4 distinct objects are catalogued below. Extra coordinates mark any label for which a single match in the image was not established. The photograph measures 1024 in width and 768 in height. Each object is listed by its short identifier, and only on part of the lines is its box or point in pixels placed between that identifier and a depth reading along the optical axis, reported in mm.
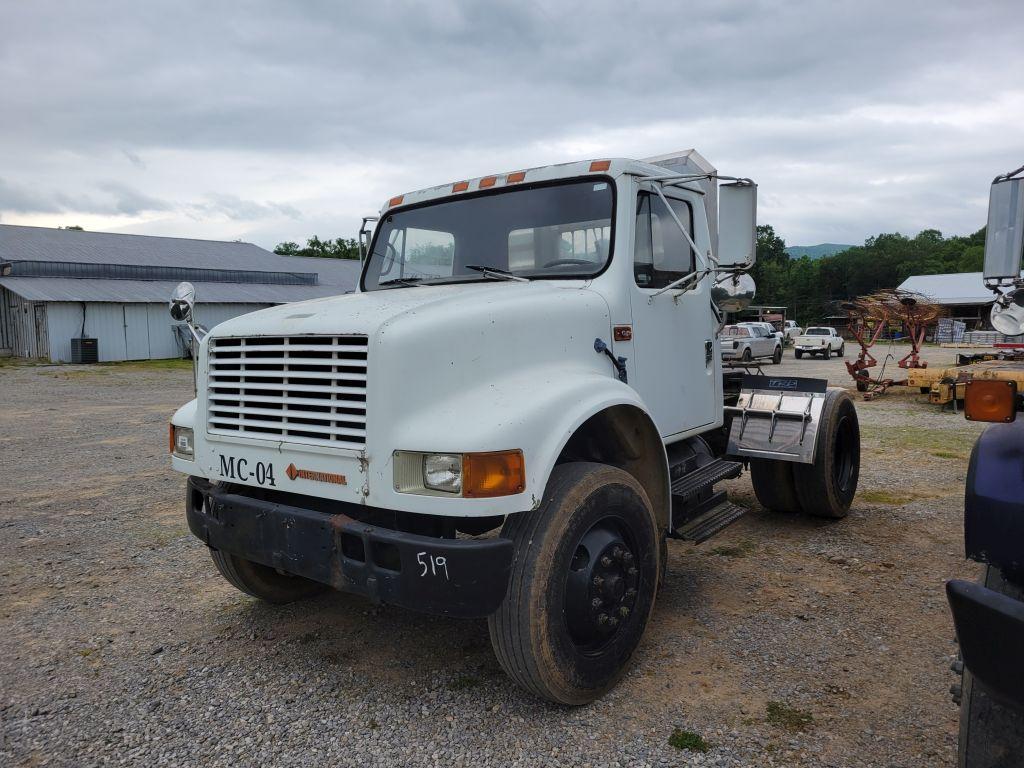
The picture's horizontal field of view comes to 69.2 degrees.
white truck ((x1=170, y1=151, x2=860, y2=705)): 2949
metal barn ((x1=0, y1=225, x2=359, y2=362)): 29500
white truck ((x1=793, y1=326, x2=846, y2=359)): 33531
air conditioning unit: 29125
